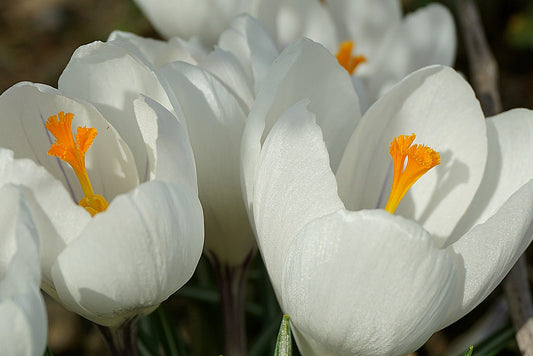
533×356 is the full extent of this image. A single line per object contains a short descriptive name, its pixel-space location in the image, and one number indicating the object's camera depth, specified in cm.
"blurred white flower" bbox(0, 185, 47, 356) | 39
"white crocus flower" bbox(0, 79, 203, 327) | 40
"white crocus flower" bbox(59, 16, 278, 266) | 42
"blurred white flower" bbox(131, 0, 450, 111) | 49
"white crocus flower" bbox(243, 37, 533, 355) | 40
